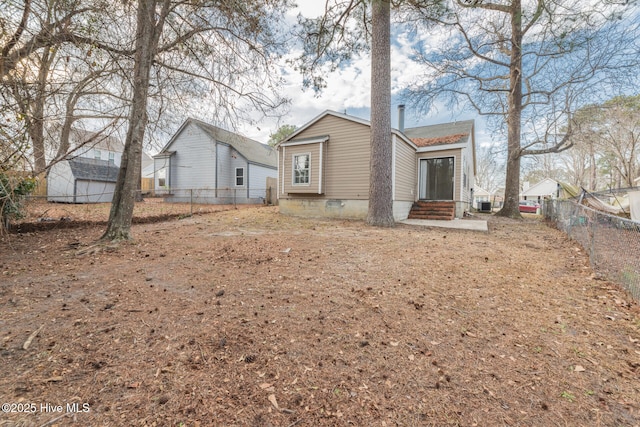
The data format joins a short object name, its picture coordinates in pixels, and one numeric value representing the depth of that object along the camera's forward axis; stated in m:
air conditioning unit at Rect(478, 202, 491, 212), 17.94
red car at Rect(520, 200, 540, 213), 26.81
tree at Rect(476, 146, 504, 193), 34.23
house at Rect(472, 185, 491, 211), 38.17
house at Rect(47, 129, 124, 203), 14.78
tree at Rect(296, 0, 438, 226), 7.78
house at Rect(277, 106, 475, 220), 10.06
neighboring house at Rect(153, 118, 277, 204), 17.14
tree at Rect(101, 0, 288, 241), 4.94
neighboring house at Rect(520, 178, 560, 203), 42.06
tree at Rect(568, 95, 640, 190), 11.04
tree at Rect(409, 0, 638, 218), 8.51
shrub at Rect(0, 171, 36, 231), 5.02
